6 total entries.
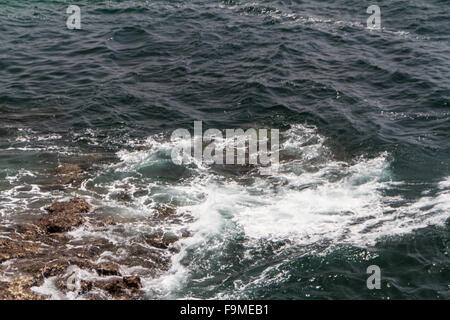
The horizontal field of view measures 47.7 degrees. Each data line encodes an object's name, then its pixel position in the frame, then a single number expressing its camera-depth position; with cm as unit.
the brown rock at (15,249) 1284
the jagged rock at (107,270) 1268
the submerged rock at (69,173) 1717
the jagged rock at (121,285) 1217
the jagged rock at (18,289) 1143
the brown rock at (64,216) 1428
